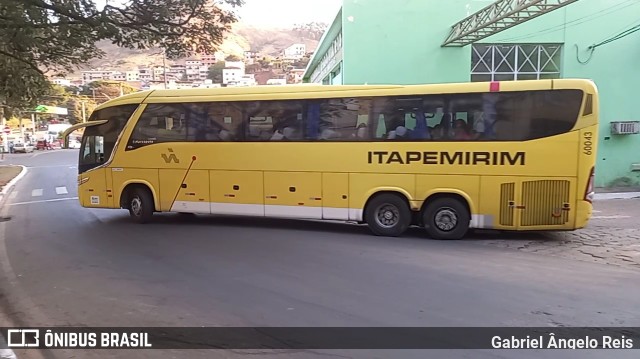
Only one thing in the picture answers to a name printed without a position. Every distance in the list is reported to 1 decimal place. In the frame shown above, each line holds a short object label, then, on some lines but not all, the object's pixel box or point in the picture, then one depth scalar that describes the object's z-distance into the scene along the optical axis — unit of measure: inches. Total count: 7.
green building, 692.7
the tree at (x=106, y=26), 388.5
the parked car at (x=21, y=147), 2260.1
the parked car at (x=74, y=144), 2581.2
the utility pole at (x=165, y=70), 1712.8
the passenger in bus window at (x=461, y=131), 372.5
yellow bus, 357.1
